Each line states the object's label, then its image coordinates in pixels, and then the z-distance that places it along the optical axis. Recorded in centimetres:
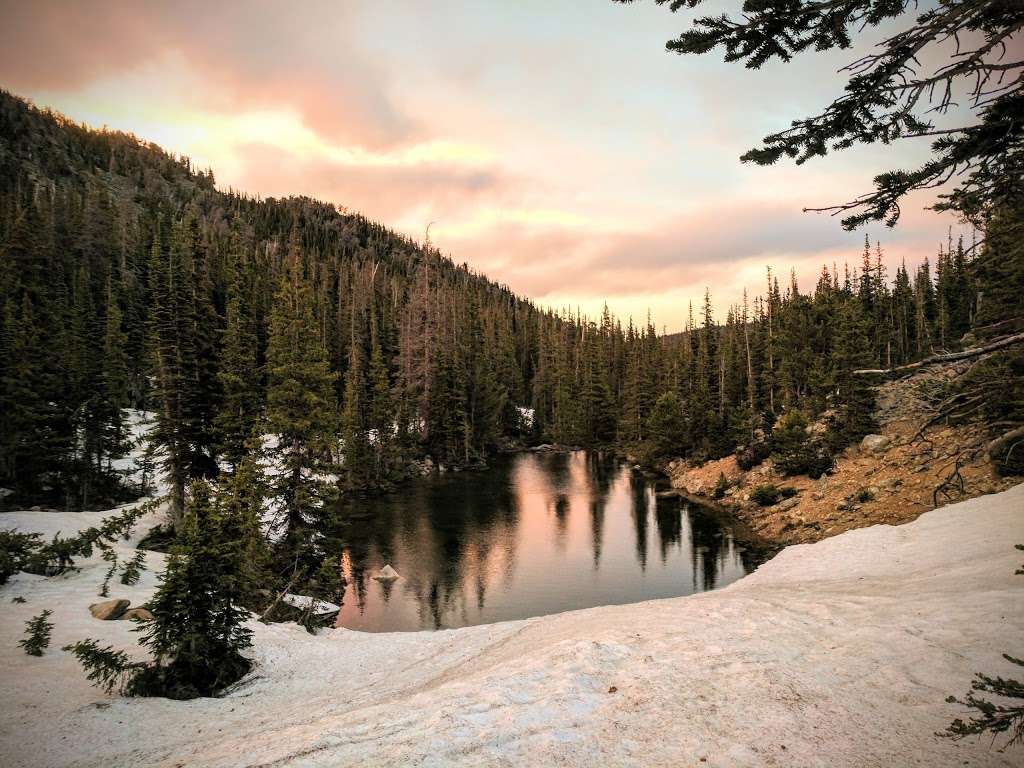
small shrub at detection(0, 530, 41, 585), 1338
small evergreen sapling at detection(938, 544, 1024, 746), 318
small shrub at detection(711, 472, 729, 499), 3784
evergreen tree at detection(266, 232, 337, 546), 2127
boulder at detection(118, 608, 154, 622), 1262
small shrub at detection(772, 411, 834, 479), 3250
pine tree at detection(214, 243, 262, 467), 2764
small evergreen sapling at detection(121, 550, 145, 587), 1510
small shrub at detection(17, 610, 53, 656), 1024
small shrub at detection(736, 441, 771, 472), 3838
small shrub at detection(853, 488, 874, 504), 2616
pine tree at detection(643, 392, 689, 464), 5028
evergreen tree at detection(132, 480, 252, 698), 973
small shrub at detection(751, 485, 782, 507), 3222
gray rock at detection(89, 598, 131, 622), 1259
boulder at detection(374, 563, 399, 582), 2453
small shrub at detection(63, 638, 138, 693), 871
